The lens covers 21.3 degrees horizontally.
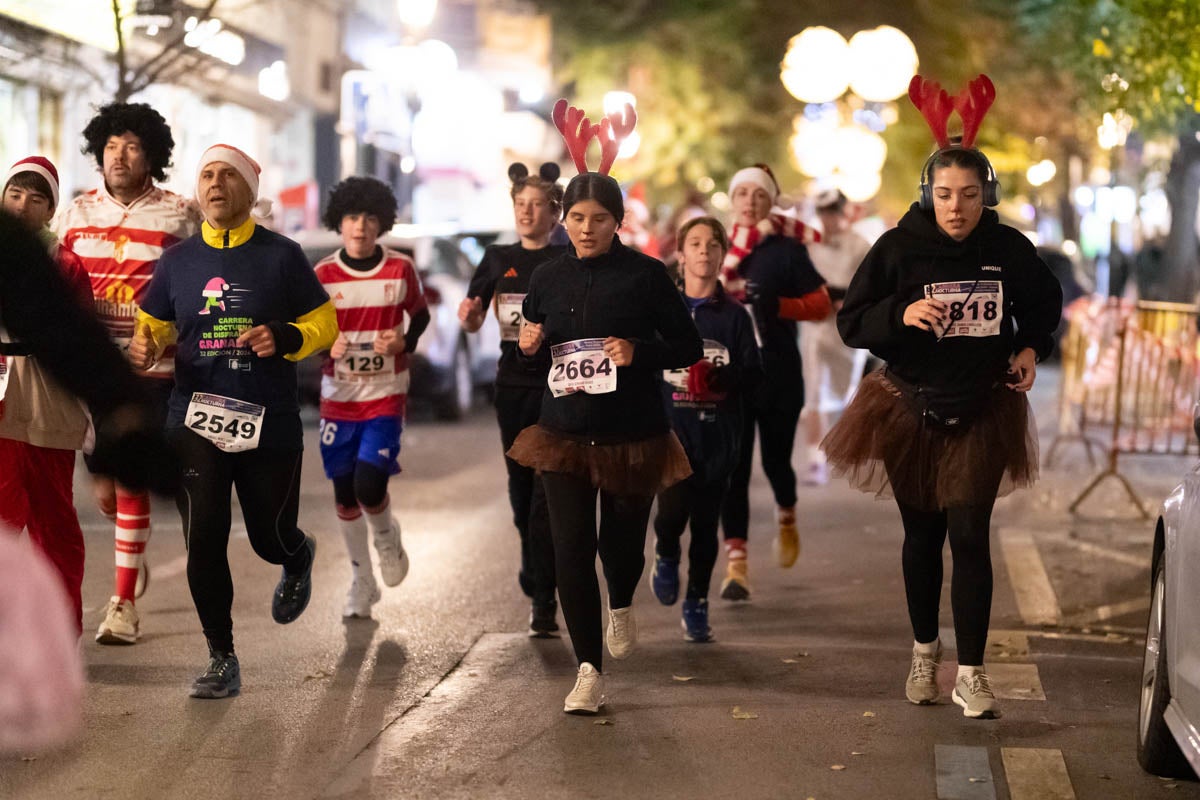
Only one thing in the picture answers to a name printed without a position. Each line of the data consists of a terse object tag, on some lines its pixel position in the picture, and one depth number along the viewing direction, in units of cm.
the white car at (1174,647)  866
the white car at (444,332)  3109
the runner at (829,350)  2359
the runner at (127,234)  1323
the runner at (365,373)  1440
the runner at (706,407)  1402
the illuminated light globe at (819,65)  3794
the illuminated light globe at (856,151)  4692
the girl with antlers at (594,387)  1135
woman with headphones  1118
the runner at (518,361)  1378
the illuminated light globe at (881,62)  3715
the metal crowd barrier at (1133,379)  2268
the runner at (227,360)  1161
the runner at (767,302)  1567
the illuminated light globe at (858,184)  4837
